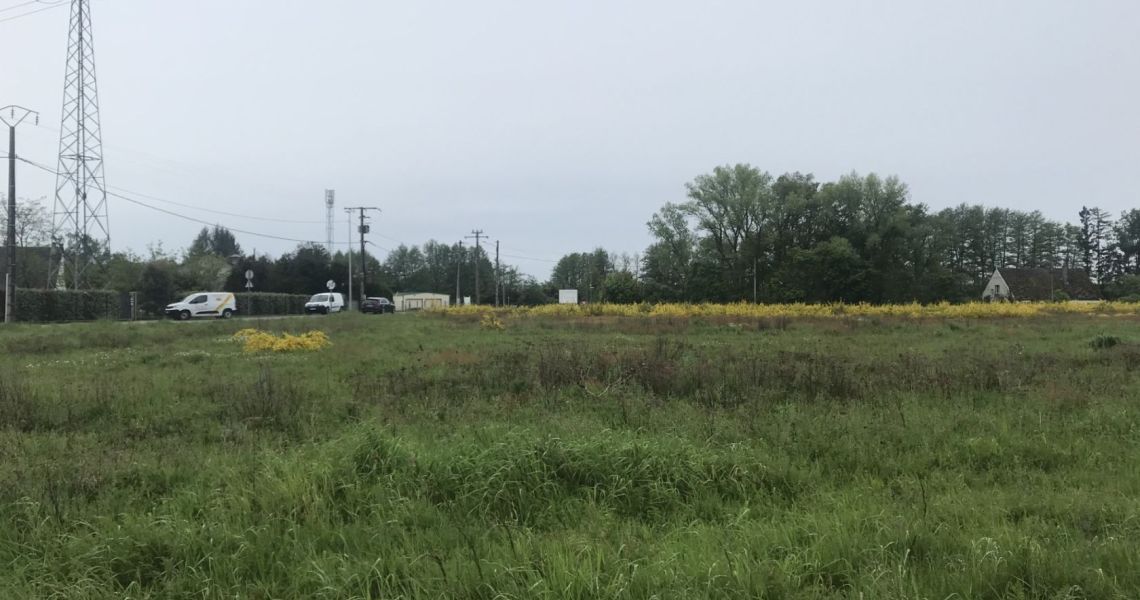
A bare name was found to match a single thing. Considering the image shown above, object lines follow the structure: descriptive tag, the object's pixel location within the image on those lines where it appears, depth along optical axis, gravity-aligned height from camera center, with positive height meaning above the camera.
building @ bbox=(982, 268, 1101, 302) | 81.56 +2.34
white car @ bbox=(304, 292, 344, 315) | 52.84 -0.23
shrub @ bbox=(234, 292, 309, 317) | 49.35 -0.23
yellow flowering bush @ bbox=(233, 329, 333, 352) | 15.85 -1.13
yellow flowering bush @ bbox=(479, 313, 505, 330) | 27.68 -1.02
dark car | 58.53 -0.37
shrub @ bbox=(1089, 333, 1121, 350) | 16.03 -1.09
